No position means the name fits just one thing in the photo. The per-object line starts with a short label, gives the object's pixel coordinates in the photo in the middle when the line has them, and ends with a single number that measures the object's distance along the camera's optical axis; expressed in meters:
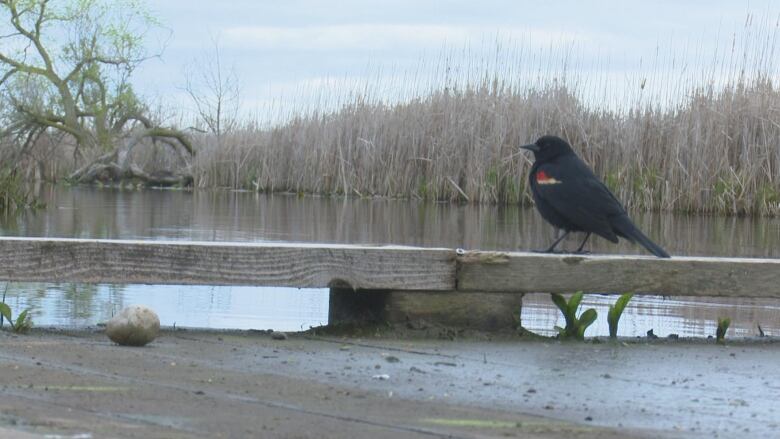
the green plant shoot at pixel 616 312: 5.54
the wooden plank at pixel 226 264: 5.34
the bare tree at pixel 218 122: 27.00
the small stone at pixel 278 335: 5.21
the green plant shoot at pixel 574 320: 5.51
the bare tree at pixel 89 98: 29.55
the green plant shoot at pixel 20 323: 5.11
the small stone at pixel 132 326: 4.76
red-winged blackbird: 6.47
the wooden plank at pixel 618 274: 5.55
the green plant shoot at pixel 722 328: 5.58
